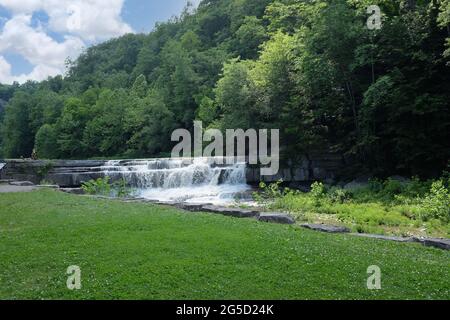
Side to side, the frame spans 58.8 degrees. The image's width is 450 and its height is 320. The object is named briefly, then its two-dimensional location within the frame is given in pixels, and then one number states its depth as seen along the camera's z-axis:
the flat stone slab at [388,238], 9.48
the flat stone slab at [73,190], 18.17
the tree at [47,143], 56.12
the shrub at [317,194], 17.12
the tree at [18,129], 68.25
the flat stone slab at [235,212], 12.54
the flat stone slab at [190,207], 13.65
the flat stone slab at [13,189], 17.23
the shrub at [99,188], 18.66
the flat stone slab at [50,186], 18.96
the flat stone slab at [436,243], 8.87
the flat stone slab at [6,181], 21.67
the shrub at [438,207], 13.62
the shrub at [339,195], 18.17
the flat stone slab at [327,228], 10.22
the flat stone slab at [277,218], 11.49
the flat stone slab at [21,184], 19.92
